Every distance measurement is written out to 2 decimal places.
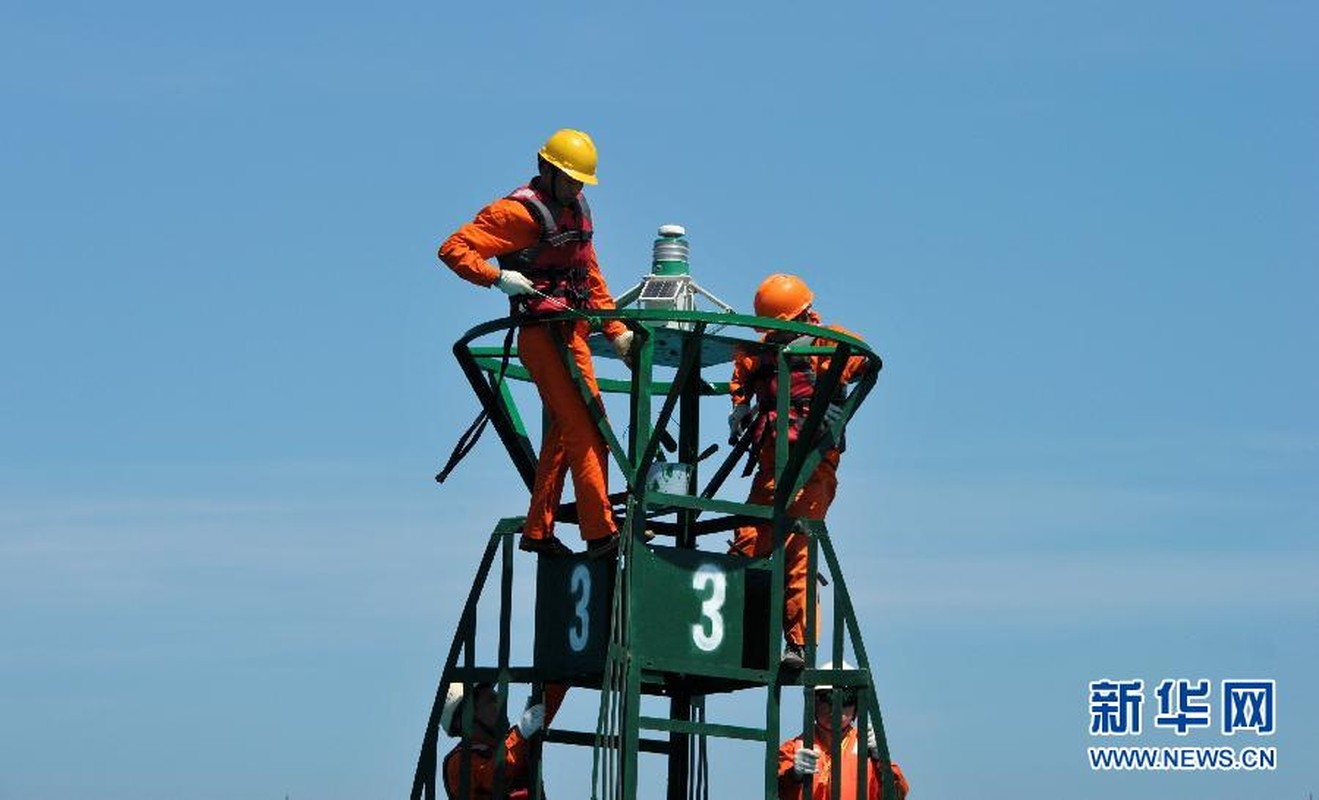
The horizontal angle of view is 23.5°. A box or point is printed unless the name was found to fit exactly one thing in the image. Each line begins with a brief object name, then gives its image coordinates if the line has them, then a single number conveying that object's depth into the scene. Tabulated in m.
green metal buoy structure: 30.56
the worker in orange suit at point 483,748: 32.66
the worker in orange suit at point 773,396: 32.56
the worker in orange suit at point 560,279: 31.14
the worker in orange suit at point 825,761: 31.98
